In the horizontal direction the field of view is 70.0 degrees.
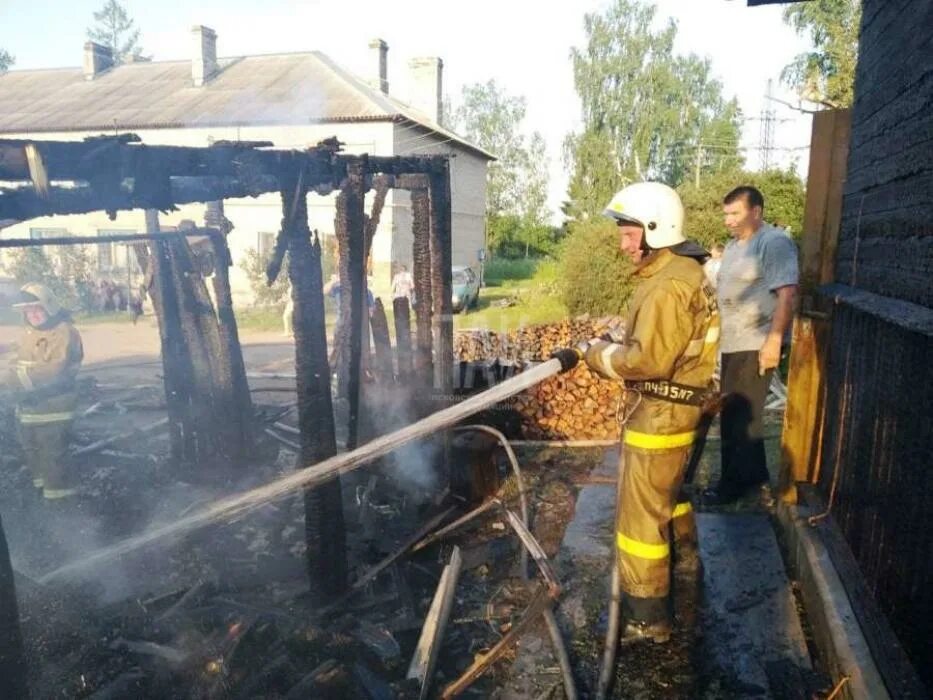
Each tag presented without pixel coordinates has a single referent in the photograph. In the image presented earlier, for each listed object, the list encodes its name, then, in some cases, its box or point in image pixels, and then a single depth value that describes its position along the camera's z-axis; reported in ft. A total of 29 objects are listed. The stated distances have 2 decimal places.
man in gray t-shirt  15.76
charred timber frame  9.53
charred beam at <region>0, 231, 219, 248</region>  11.89
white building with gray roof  76.33
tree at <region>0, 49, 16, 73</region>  155.53
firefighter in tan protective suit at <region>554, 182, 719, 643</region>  11.30
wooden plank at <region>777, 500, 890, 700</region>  8.95
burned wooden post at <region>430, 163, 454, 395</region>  18.79
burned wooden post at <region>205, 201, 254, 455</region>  20.85
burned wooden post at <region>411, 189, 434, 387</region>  19.52
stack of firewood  24.94
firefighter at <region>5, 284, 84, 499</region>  19.60
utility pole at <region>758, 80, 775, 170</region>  116.26
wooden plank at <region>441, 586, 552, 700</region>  10.36
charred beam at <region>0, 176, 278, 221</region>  8.92
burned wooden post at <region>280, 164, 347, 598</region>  12.79
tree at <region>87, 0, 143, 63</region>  152.97
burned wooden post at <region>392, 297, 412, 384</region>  21.01
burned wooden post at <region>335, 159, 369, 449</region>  15.20
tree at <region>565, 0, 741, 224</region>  116.57
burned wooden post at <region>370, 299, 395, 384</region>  23.15
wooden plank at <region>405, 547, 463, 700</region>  10.94
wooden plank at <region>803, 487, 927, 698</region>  8.00
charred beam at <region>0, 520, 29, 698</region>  7.64
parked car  71.97
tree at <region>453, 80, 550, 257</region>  160.97
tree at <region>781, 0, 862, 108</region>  70.95
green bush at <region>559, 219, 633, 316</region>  53.67
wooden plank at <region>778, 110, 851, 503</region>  14.35
